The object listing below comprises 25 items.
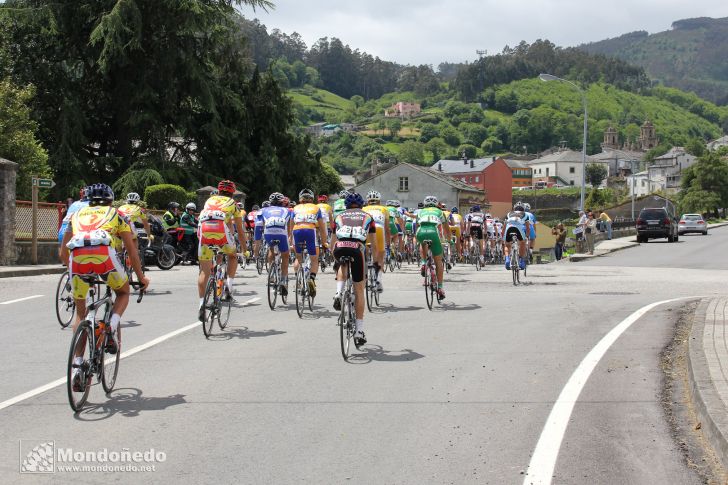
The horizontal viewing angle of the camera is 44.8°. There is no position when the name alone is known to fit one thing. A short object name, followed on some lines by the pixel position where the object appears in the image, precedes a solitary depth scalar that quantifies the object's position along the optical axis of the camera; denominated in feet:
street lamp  124.10
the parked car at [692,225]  188.96
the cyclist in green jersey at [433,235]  47.29
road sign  73.61
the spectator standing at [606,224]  149.99
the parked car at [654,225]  150.00
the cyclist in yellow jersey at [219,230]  37.73
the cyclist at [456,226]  80.62
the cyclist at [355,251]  32.19
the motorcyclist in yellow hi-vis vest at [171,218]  86.58
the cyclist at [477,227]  88.78
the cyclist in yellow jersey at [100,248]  24.27
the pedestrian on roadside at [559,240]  115.34
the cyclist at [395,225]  72.74
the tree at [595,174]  598.75
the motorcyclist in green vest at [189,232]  85.97
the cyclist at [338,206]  72.62
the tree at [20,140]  106.33
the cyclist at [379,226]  46.42
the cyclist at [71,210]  35.29
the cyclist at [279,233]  46.70
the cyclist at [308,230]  45.85
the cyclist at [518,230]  65.46
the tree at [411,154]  635.66
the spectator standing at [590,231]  113.50
